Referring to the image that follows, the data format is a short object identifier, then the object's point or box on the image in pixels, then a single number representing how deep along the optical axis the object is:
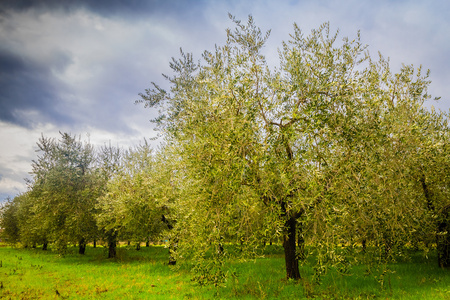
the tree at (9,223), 53.88
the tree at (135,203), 25.36
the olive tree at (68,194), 30.05
